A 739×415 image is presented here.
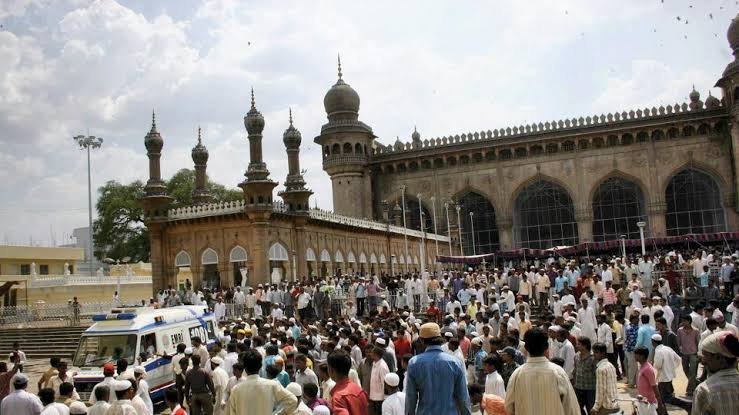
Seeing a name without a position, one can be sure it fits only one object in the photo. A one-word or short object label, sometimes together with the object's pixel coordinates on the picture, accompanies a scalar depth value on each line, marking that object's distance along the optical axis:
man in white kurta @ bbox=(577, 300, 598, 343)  12.30
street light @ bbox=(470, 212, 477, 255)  46.22
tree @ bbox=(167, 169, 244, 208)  52.19
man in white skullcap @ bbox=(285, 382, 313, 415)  5.43
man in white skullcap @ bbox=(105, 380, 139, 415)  6.38
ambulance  10.98
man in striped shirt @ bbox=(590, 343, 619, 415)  6.53
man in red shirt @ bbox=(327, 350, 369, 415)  5.50
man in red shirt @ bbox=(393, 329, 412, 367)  9.96
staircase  20.62
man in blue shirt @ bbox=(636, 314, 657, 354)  9.79
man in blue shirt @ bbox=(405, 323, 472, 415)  4.89
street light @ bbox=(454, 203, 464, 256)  44.00
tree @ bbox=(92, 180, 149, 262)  50.28
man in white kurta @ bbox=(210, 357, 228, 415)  8.27
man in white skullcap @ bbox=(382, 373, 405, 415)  5.86
